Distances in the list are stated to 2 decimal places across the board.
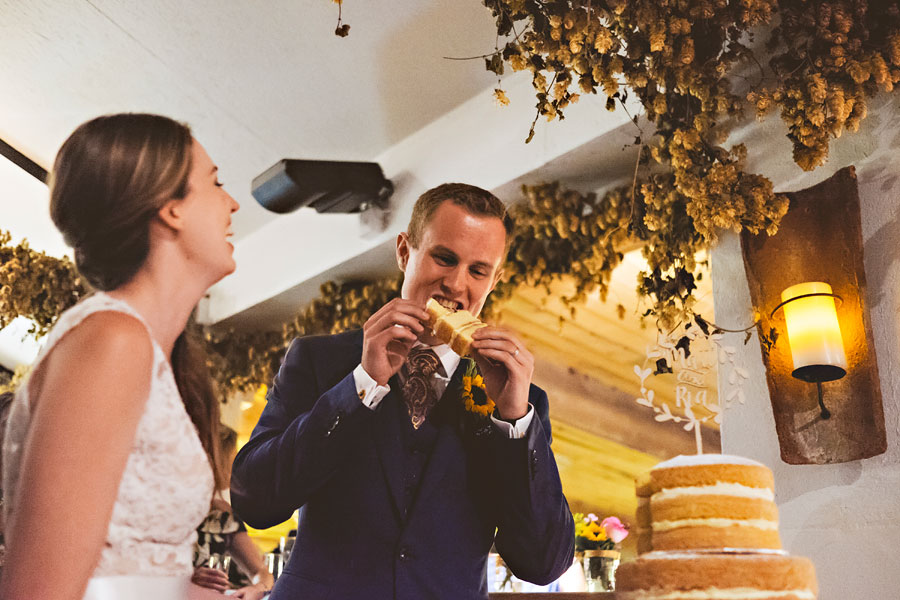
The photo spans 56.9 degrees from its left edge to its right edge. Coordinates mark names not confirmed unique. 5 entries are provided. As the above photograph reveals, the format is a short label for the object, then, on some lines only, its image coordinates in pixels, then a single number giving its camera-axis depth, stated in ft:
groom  5.15
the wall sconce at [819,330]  8.19
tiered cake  3.71
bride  2.79
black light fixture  14.56
